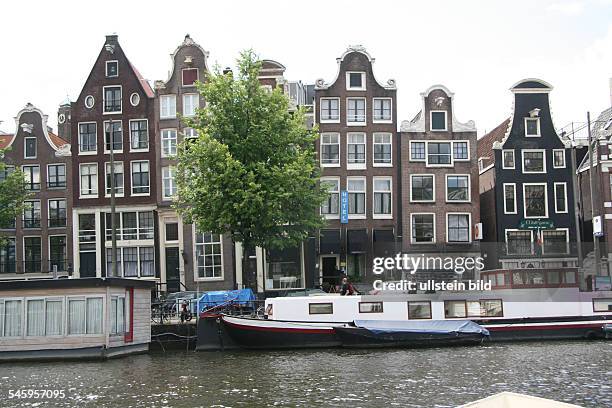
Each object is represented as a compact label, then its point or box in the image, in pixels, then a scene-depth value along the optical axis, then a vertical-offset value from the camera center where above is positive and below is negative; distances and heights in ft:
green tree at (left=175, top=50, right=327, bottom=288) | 128.67 +16.75
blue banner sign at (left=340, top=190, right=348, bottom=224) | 165.89 +12.76
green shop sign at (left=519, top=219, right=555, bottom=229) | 170.07 +7.97
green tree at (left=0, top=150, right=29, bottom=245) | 155.53 +15.66
